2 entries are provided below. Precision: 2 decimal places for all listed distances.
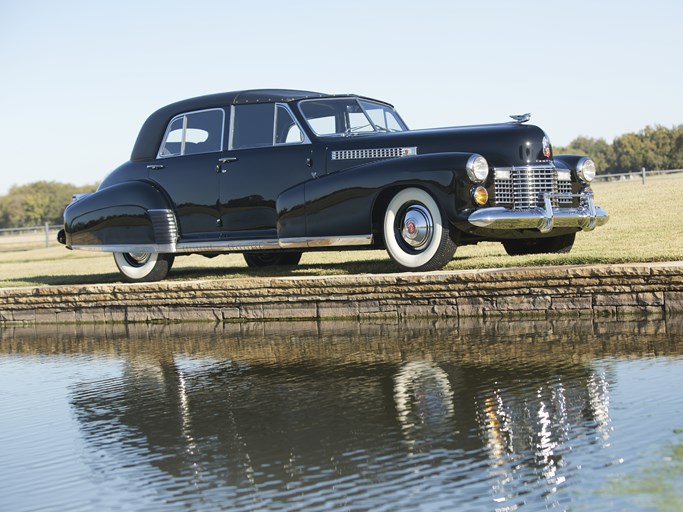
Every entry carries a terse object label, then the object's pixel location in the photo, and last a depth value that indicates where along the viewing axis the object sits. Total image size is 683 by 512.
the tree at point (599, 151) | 102.94
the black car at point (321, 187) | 9.28
